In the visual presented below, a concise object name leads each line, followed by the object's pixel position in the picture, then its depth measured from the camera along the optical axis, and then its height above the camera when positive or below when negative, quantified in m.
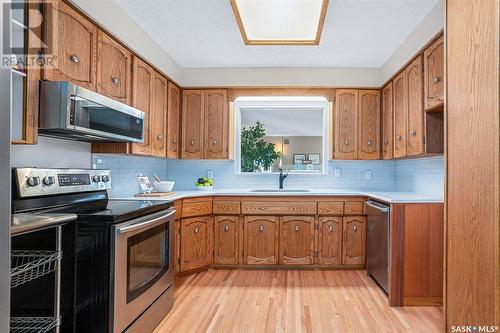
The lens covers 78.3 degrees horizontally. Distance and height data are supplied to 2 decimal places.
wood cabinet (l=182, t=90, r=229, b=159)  3.69 +0.44
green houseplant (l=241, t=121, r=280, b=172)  4.03 +0.21
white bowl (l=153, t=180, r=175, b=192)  3.10 -0.20
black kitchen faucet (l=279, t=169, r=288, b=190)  3.82 -0.12
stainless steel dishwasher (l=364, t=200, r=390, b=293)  2.59 -0.68
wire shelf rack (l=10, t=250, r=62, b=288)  1.16 -0.39
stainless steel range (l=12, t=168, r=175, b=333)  1.48 -0.45
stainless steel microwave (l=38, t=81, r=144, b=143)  1.65 +0.31
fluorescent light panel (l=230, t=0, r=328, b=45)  2.16 +1.15
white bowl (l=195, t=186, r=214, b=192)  3.66 -0.26
